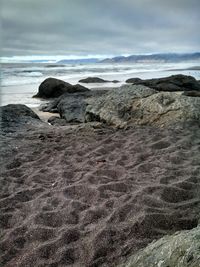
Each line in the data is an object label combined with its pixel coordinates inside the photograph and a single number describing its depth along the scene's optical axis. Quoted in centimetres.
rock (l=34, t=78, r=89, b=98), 1070
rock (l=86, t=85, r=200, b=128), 486
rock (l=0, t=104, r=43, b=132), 524
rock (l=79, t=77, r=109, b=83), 1536
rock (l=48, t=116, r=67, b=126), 616
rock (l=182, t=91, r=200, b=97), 806
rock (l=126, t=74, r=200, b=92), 1087
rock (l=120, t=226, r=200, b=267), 128
